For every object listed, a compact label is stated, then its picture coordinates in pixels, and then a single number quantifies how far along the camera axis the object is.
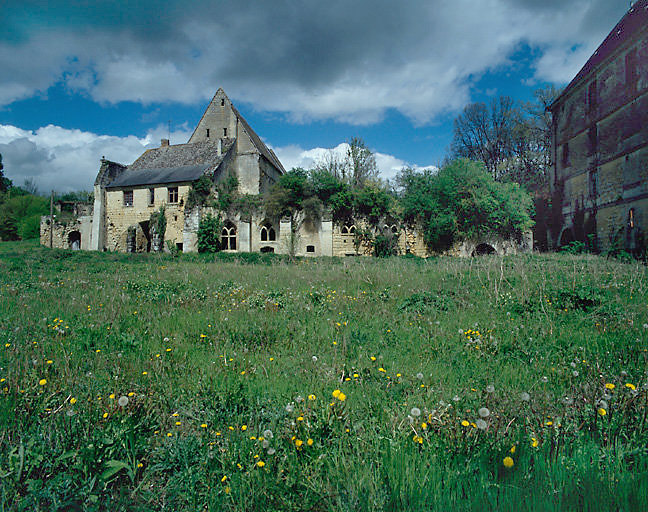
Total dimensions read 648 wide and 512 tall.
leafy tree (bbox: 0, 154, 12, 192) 54.22
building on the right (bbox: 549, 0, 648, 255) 19.12
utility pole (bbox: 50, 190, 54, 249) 33.75
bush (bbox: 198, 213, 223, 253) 25.67
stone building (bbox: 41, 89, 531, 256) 24.78
